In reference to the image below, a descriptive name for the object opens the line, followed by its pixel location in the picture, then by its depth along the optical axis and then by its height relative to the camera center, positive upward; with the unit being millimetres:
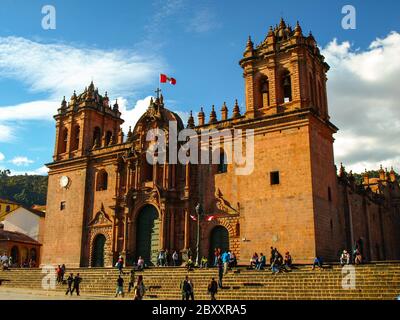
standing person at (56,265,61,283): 27078 -623
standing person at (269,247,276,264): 22008 +518
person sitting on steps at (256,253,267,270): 22484 +92
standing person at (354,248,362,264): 20531 +248
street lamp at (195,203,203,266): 23719 +2897
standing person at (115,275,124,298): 21728 -979
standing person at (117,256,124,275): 25433 -44
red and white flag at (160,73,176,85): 32219 +13058
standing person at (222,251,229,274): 22781 +249
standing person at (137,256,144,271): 25625 +8
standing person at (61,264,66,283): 27134 -394
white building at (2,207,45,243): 54247 +5205
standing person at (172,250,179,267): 27344 +419
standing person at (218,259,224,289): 20703 -451
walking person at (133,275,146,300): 17266 -927
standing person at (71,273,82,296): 22612 -867
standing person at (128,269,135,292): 22581 -783
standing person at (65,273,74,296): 22922 -834
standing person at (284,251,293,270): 21672 +133
